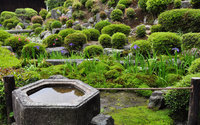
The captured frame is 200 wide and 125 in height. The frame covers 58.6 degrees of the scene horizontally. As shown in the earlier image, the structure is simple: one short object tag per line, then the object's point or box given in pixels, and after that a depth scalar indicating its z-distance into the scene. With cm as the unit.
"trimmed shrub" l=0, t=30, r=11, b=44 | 905
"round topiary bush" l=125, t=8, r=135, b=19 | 1097
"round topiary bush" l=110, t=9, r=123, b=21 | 1115
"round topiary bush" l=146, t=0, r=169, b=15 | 910
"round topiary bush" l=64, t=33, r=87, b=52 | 800
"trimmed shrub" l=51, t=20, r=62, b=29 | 1240
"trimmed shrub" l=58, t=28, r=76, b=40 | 962
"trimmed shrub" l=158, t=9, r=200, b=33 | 714
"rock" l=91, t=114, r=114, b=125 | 239
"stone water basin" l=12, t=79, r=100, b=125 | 212
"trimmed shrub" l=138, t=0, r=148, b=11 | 1041
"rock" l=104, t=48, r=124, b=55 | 679
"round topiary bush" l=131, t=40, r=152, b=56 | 612
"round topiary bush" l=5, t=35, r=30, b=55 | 771
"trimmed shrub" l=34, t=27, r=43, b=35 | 1417
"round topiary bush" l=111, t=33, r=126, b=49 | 760
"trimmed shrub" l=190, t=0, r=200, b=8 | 827
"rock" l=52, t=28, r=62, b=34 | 1123
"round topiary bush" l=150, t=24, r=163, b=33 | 808
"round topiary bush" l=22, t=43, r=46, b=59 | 643
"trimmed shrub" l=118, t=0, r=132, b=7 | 1219
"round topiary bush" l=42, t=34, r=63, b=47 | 879
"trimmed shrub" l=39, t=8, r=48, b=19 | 1939
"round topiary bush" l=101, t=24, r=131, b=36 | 896
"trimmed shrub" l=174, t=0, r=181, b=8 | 914
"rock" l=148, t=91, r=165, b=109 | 321
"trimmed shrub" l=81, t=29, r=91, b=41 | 948
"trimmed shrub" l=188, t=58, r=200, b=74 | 342
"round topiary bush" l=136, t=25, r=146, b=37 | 871
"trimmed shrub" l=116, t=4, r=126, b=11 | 1182
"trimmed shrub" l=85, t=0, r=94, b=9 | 1449
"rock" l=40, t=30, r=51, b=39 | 1245
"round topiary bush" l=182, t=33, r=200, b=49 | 542
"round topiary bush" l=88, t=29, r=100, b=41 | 986
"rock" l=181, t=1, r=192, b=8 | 896
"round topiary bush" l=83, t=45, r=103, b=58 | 658
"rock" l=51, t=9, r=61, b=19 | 1711
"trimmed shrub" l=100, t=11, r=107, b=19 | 1258
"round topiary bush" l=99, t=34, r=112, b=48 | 797
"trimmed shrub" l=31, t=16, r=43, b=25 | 1681
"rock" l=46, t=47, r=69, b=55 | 754
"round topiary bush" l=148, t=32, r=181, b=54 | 584
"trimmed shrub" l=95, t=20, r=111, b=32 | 1060
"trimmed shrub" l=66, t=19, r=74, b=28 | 1216
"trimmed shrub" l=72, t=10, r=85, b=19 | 1490
